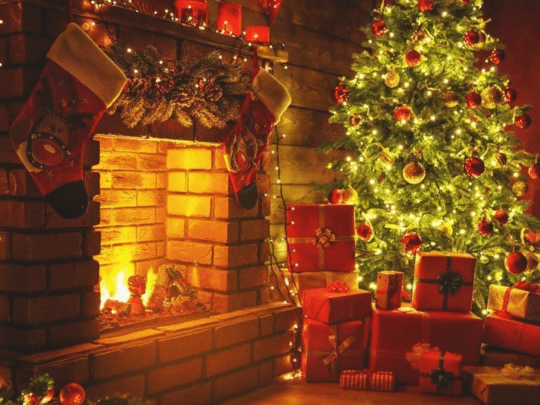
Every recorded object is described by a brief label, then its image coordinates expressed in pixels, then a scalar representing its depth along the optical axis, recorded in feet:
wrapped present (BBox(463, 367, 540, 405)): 9.77
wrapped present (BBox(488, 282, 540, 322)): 10.93
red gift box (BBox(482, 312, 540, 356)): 10.85
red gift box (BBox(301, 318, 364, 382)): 10.65
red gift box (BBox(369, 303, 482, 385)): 10.77
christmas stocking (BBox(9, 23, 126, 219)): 7.16
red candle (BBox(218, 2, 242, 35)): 10.34
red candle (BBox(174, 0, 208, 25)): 9.36
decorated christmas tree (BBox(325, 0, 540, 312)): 12.39
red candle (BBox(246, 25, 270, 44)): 10.54
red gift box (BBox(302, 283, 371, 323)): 10.58
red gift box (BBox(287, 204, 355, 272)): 11.58
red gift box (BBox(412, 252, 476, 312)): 11.12
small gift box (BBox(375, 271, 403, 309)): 11.00
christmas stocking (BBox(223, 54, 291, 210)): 9.85
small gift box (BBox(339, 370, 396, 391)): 10.40
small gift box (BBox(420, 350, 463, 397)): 10.23
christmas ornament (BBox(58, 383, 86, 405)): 7.16
